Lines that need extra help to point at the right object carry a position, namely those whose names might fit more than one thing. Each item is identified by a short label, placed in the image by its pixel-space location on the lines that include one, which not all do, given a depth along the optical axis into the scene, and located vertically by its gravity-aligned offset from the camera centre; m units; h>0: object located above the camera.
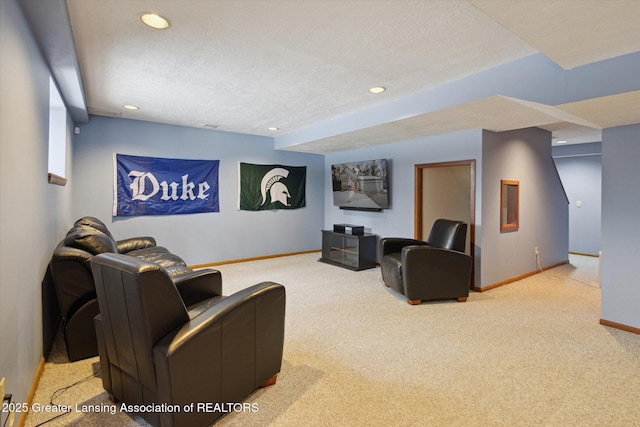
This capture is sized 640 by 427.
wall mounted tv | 5.55 +0.39
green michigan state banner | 6.08 +0.39
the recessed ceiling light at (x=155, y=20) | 2.09 +1.22
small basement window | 3.37 +0.74
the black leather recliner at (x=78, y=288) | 2.34 -0.59
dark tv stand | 5.54 -0.76
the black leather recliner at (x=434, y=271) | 3.72 -0.74
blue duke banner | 4.86 +0.33
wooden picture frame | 4.77 +0.03
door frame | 4.36 +0.11
